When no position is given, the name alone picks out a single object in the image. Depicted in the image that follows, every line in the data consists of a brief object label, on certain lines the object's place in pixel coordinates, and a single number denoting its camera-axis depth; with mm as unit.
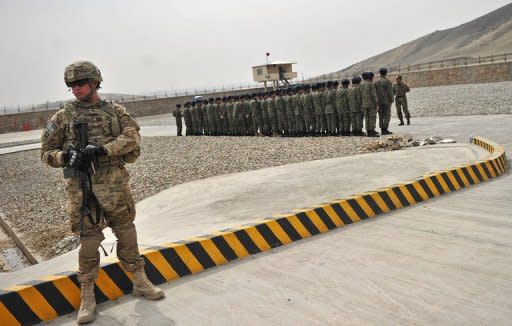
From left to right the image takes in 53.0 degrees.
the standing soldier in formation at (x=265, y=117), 17406
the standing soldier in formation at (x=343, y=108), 14188
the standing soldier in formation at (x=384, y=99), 13562
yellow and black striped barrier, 3580
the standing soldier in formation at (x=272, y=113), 17000
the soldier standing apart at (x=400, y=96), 15227
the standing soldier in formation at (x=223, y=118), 19516
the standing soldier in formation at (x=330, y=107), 14656
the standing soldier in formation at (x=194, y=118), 20891
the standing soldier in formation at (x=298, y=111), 15938
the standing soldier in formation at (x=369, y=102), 13422
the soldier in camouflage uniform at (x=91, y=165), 3492
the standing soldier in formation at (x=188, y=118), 21297
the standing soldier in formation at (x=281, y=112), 16672
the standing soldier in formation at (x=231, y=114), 19022
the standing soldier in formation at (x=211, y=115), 19938
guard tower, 42719
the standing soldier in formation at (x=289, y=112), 16312
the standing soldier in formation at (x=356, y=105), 13820
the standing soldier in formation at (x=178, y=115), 20859
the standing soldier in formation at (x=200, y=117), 20734
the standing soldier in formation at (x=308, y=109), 15562
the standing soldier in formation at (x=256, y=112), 17766
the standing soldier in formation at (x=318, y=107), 15125
